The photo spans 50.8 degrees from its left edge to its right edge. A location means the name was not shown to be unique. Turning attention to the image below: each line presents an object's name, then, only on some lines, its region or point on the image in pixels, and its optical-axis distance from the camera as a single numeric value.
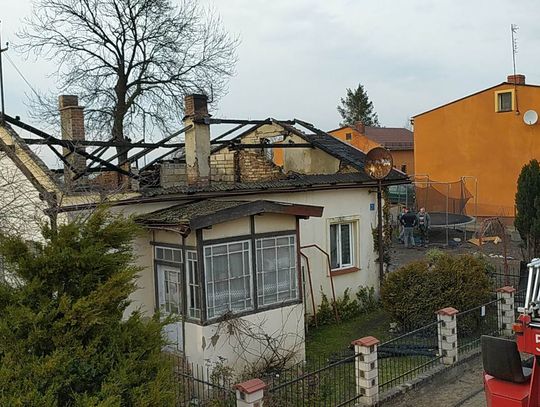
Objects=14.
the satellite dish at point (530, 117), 25.34
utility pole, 11.13
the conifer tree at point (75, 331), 4.56
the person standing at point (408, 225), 23.20
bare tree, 24.23
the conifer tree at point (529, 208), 17.09
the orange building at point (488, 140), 26.30
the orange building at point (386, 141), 44.19
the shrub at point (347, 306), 13.03
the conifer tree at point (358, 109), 72.50
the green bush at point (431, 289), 11.40
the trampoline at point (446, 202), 24.88
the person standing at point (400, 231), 24.21
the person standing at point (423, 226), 23.77
